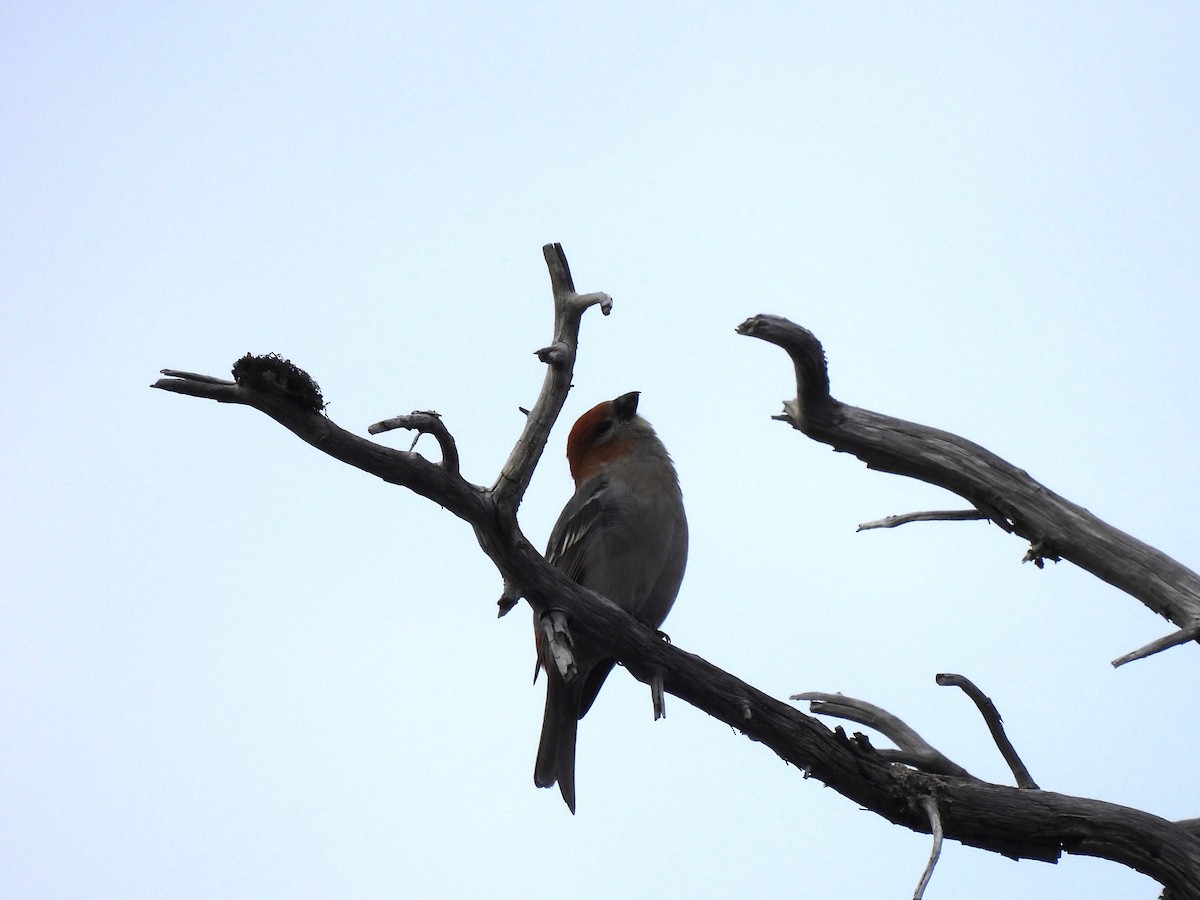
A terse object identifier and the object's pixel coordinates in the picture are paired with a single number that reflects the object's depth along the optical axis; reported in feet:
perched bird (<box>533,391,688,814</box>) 44.04
